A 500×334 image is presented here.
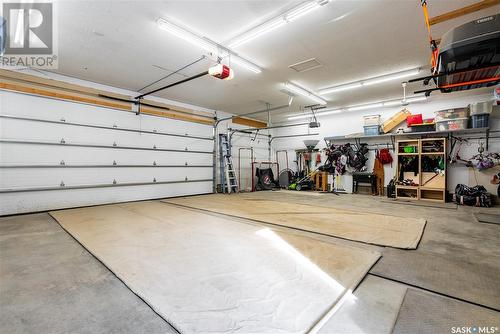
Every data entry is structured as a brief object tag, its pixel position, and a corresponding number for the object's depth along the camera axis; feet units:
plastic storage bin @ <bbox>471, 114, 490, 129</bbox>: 20.26
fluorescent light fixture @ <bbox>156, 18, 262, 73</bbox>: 11.57
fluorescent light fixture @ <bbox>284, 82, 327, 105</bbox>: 21.06
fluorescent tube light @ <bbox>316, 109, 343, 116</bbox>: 29.96
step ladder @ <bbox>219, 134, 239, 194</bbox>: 29.17
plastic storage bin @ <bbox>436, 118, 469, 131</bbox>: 20.90
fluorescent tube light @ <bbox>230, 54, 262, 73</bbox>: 15.25
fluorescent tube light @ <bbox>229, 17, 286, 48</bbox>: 11.28
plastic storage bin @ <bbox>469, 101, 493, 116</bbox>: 19.94
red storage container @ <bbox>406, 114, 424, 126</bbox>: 23.79
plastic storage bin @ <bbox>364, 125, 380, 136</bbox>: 26.50
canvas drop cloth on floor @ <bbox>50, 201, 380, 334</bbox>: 4.94
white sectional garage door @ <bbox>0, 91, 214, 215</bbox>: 15.98
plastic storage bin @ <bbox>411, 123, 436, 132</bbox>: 22.85
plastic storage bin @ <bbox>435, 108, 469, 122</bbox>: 20.93
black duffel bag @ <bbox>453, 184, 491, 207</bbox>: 18.69
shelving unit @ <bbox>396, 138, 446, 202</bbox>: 22.24
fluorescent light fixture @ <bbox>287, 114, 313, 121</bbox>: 33.07
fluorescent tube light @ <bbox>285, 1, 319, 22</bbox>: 10.07
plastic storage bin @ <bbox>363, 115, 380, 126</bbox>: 26.43
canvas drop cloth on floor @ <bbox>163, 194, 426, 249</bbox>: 10.25
